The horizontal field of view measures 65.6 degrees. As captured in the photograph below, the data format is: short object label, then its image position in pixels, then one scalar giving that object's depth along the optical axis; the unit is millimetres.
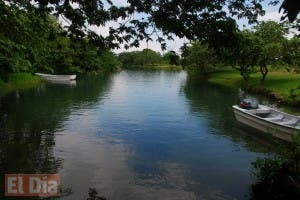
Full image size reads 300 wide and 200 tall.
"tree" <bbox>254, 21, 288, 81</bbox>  34708
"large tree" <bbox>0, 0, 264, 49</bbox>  6716
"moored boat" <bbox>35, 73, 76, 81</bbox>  47227
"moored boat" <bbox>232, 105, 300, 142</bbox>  15214
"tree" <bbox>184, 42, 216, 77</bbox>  57252
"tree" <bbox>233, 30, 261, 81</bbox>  35977
